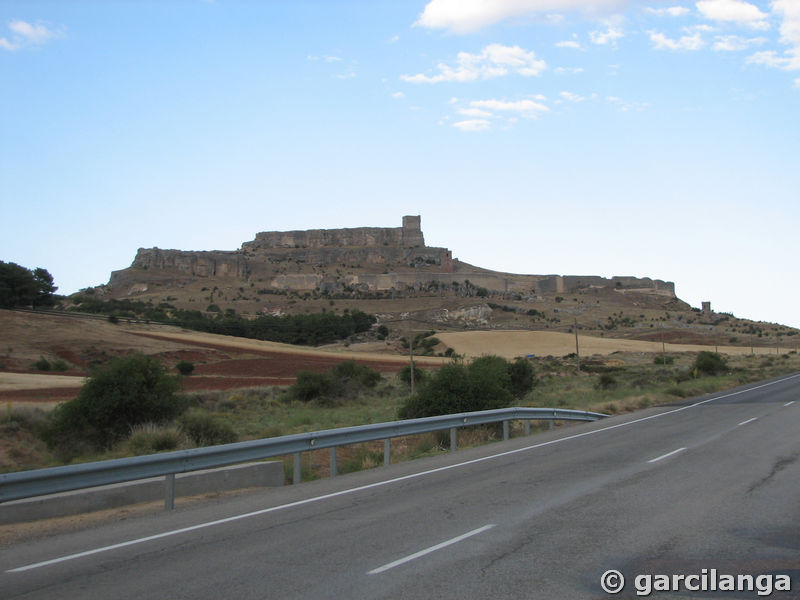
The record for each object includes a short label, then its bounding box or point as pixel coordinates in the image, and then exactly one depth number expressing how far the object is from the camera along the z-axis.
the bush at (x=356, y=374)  47.53
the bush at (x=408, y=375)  48.87
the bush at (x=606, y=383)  44.21
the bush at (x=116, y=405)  21.61
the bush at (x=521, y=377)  41.84
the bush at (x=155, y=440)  16.55
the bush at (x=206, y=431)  19.26
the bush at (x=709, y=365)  56.81
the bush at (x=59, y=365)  55.25
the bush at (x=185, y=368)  57.50
